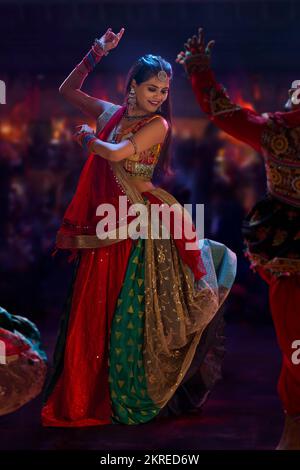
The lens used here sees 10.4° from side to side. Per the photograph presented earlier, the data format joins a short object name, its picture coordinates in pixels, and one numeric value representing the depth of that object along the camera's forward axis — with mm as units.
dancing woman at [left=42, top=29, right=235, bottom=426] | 7029
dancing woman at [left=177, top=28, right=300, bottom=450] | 6279
